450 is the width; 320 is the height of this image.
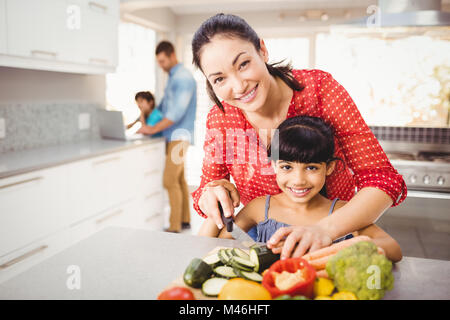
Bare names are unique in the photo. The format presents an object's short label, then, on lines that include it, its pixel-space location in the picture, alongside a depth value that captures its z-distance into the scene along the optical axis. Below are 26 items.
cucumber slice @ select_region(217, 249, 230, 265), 0.74
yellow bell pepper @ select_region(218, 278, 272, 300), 0.60
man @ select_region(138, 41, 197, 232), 2.96
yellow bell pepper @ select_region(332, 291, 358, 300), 0.61
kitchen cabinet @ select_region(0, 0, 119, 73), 1.93
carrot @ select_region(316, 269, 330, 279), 0.70
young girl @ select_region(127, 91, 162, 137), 3.11
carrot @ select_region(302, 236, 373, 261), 0.73
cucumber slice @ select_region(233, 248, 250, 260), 0.76
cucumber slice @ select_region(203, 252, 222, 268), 0.74
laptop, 2.85
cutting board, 0.66
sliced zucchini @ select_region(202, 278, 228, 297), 0.66
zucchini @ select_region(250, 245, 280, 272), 0.74
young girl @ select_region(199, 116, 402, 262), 1.07
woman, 0.90
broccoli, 0.61
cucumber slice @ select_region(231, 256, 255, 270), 0.72
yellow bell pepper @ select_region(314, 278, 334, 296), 0.65
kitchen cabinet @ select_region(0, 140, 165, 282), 1.74
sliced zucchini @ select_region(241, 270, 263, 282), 0.68
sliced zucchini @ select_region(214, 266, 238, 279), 0.70
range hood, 2.03
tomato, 0.62
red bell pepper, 0.61
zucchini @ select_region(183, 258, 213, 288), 0.68
